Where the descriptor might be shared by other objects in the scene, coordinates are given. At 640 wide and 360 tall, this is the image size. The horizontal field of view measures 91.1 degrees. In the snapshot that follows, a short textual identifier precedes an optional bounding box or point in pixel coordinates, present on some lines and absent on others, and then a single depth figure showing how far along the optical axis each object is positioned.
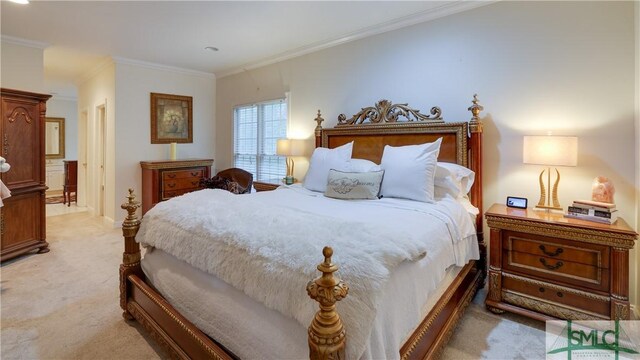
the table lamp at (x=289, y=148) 4.12
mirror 7.93
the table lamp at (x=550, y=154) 2.21
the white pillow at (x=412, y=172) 2.52
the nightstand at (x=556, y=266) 1.96
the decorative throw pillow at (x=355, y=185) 2.68
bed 1.07
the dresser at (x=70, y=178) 6.64
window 4.84
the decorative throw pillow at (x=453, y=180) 2.63
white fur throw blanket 1.11
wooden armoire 3.34
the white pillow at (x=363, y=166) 3.00
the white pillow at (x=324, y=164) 3.12
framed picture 5.11
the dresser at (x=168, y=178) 4.79
